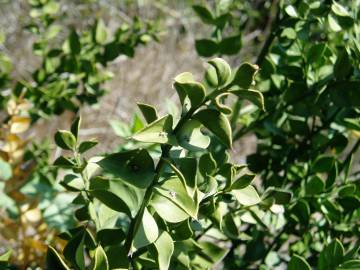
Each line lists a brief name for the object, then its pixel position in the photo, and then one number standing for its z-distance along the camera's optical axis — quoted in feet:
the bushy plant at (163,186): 1.36
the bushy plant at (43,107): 2.59
